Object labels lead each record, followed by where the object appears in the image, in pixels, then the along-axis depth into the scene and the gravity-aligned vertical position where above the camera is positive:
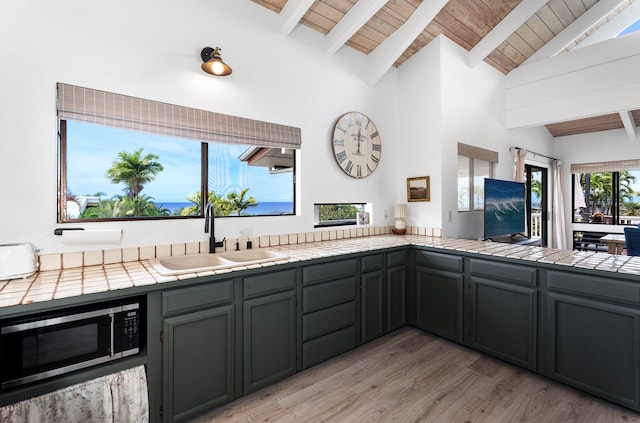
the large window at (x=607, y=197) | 5.39 +0.23
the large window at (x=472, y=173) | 3.84 +0.49
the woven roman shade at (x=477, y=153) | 3.71 +0.74
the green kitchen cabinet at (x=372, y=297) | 2.66 -0.77
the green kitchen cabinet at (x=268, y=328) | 1.99 -0.80
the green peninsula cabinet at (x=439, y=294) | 2.69 -0.77
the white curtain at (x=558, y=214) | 5.75 -0.08
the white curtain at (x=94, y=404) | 1.34 -0.90
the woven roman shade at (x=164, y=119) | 1.91 +0.67
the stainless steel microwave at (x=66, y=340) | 1.34 -0.62
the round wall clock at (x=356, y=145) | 3.30 +0.74
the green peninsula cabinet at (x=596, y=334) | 1.86 -0.80
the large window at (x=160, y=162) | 1.99 +0.38
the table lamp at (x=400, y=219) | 3.67 -0.11
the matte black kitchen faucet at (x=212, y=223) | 2.30 -0.10
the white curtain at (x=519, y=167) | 4.63 +0.65
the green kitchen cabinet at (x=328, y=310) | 2.29 -0.79
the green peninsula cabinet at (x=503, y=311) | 2.26 -0.79
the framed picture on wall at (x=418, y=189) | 3.58 +0.26
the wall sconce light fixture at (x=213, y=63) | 2.28 +1.12
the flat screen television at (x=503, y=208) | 3.51 +0.02
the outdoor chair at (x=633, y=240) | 3.46 -0.35
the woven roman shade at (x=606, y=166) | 5.20 +0.78
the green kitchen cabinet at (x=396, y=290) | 2.87 -0.76
